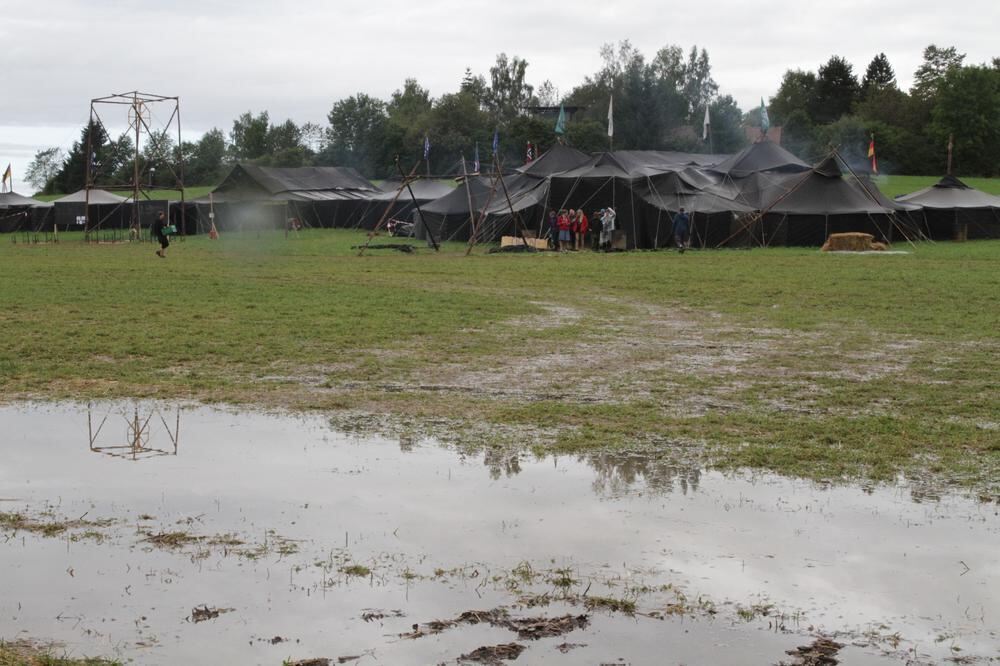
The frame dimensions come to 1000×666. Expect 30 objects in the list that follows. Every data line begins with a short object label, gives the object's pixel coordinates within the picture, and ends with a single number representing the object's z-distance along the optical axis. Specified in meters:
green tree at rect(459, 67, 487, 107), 125.31
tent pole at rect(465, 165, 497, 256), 37.66
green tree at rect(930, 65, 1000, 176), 91.62
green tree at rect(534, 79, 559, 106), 123.69
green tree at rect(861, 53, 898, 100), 119.75
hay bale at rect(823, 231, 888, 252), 37.00
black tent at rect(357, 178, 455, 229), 57.66
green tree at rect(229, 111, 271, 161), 131.88
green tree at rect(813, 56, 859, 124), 109.94
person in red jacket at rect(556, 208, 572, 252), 38.75
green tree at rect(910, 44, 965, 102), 107.19
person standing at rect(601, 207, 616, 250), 38.81
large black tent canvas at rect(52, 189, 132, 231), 60.22
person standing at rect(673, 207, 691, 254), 38.16
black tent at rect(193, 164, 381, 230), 56.66
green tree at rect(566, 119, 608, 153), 83.31
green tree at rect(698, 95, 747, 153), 89.44
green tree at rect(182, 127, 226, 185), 106.38
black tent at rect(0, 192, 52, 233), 61.97
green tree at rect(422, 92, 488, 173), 91.56
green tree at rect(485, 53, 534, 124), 126.31
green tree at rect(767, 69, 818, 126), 112.06
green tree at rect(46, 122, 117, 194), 95.89
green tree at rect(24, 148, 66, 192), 139.77
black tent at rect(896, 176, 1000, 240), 44.53
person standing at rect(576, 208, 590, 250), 39.38
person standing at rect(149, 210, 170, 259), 35.31
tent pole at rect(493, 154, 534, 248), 37.51
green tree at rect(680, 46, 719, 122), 112.69
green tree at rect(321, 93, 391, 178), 97.50
